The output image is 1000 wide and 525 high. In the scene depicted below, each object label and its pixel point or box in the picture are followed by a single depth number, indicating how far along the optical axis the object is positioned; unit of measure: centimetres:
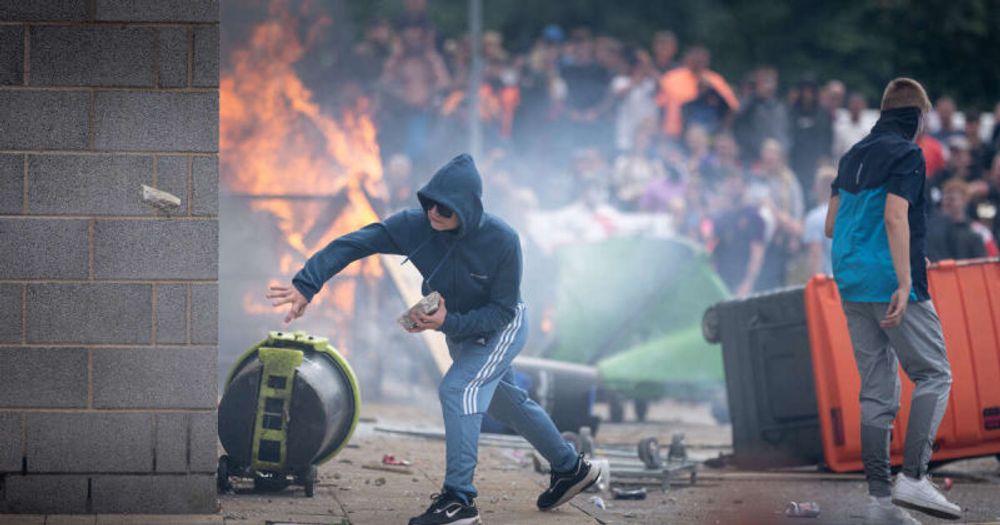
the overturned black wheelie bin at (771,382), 2105
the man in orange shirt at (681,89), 3878
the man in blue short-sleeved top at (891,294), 1628
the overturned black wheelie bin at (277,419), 1702
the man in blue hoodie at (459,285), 1538
